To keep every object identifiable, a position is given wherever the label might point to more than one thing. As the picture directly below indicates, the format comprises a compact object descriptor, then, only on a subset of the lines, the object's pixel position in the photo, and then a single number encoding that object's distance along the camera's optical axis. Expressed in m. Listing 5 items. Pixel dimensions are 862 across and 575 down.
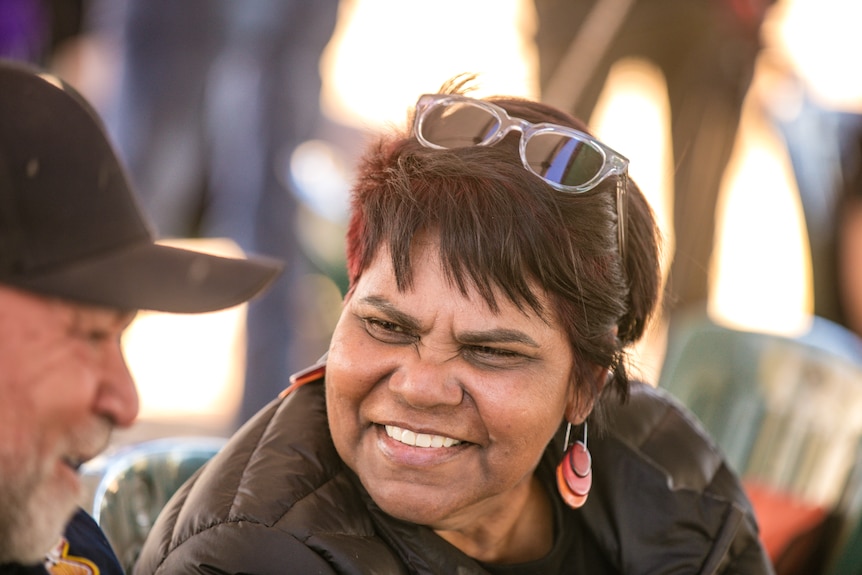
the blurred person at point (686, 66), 9.81
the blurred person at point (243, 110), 7.60
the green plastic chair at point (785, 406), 5.77
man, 2.38
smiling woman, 3.46
